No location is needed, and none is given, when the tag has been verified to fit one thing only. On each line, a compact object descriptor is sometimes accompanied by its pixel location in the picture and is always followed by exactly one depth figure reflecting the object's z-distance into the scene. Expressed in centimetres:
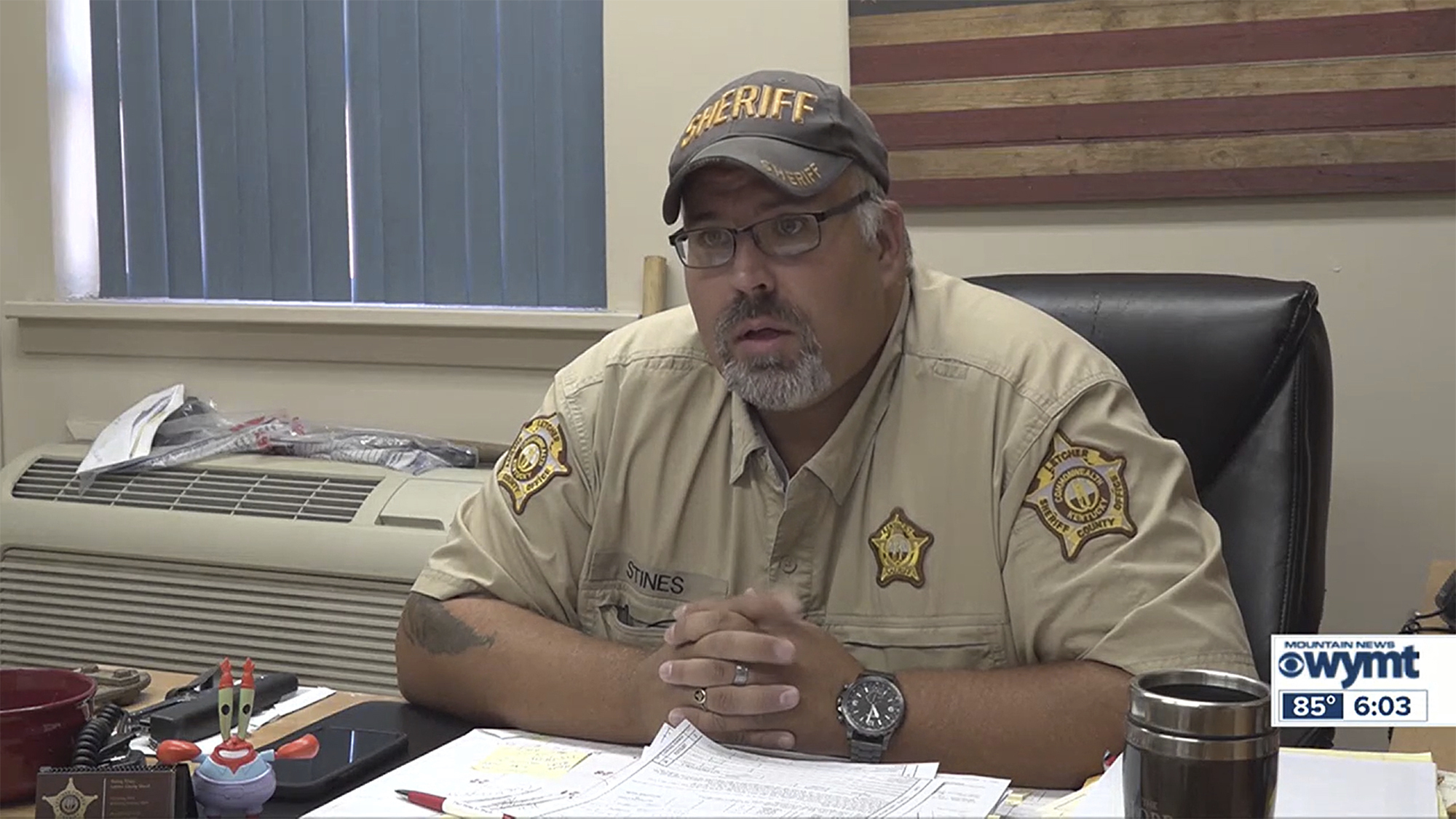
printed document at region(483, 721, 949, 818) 104
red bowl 112
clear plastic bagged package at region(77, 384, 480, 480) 267
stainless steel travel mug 85
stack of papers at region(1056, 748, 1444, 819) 96
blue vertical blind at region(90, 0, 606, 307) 274
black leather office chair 150
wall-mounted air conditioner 247
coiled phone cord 113
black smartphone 112
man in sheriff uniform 127
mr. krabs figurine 106
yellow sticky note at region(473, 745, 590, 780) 117
